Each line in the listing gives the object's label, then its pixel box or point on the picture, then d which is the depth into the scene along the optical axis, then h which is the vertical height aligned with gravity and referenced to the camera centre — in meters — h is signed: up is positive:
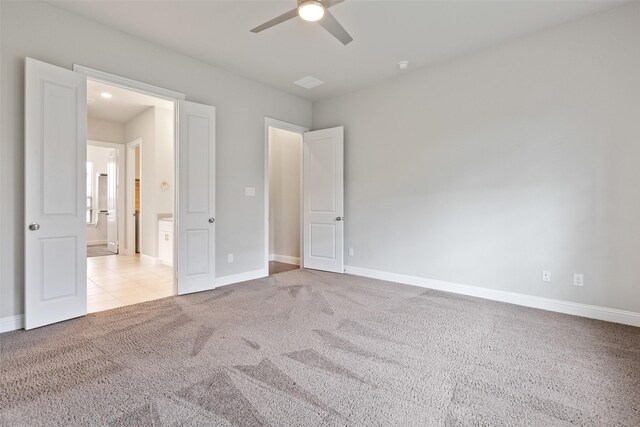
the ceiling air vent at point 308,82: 4.45 +1.97
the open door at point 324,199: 4.93 +0.23
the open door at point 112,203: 6.94 +0.21
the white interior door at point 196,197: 3.71 +0.20
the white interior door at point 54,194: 2.64 +0.17
